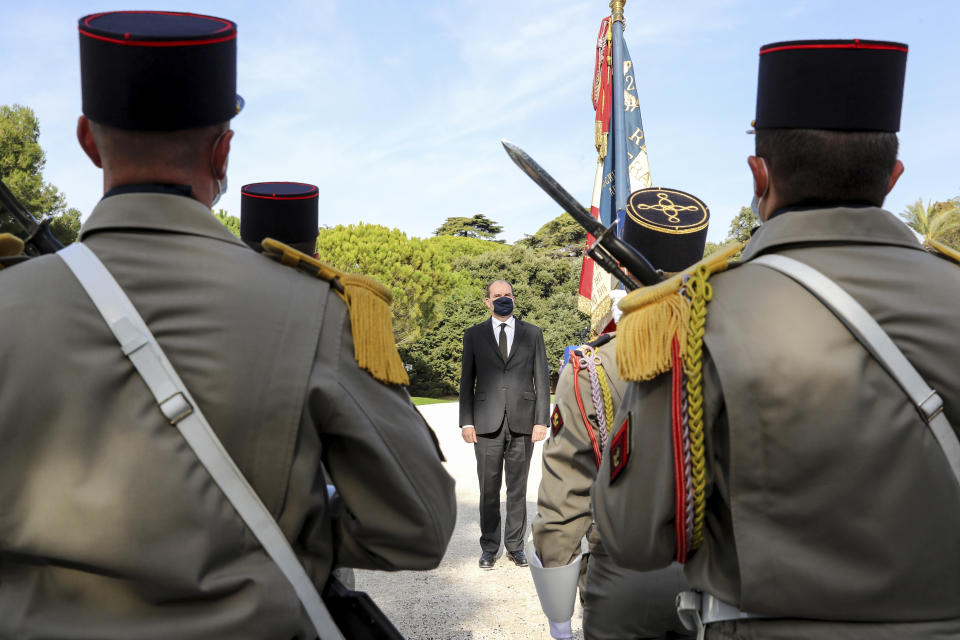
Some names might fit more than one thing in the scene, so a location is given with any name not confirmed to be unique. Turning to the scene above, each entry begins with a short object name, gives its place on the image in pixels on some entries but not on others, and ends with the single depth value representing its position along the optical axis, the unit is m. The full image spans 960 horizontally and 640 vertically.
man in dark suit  6.70
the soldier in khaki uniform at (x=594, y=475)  2.53
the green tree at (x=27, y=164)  20.98
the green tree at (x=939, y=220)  30.02
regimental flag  10.40
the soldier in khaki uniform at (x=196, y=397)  1.38
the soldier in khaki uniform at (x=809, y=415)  1.49
